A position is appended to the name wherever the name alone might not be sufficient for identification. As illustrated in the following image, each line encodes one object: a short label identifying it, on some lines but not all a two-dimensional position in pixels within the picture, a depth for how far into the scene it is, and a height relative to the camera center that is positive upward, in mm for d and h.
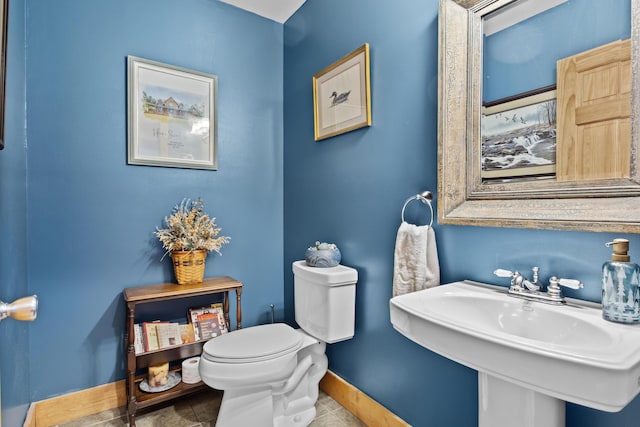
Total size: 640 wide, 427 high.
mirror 971 +133
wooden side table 1674 -748
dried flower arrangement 1917 -117
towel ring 1390 +55
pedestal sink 616 -308
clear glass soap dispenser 792 -184
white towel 1305 -197
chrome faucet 949 -232
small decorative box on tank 1752 -238
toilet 1452 -663
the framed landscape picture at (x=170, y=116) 1943 +580
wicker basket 1923 -319
